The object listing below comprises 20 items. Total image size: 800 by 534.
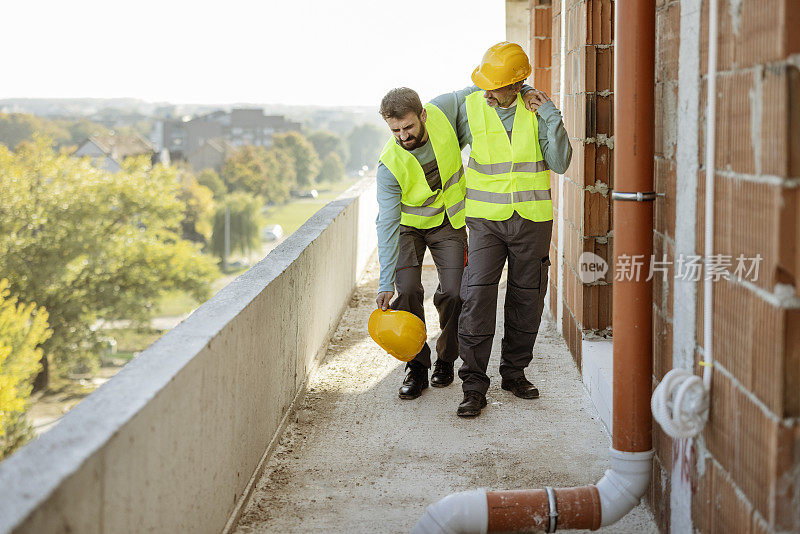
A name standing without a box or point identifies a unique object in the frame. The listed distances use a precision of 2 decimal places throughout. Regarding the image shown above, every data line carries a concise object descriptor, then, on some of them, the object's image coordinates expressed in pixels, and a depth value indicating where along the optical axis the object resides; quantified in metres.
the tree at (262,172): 105.31
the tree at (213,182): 100.55
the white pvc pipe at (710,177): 2.51
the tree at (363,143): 125.75
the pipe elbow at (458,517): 3.25
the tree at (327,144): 128.62
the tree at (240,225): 94.75
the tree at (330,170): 123.94
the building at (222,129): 113.31
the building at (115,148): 82.81
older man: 4.47
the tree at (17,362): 34.59
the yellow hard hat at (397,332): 4.73
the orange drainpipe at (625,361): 3.17
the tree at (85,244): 48.59
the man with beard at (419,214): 4.67
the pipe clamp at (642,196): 3.18
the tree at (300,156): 119.62
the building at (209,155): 107.31
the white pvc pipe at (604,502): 3.26
